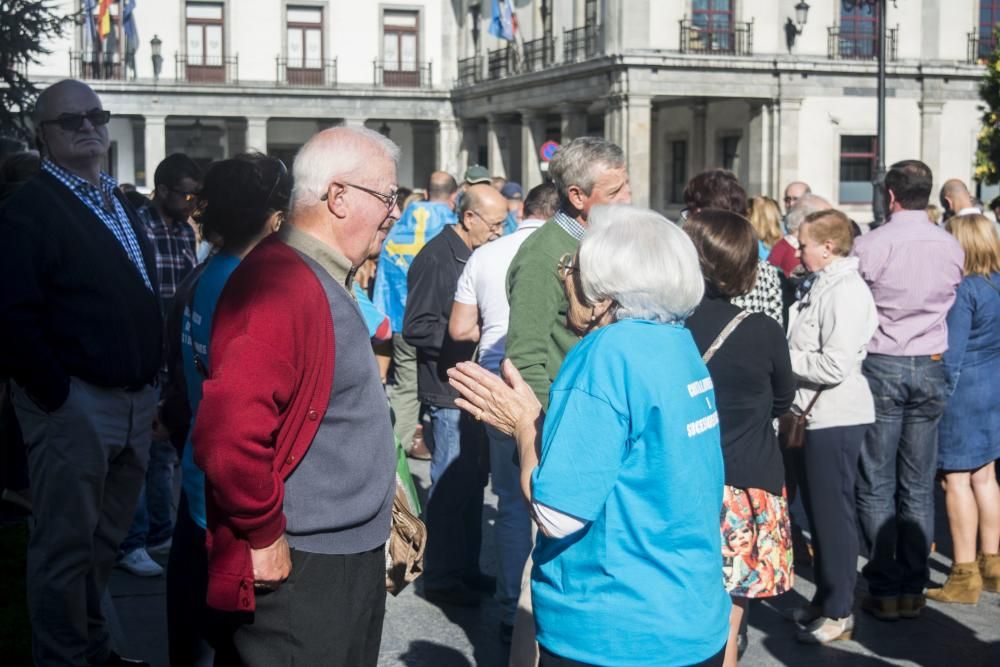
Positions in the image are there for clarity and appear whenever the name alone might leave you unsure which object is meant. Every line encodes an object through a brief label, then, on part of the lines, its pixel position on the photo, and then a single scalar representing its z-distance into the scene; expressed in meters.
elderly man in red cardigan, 2.76
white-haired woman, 2.87
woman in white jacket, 5.45
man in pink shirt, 5.99
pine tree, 13.16
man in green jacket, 4.45
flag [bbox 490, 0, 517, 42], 35.12
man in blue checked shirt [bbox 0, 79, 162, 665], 4.18
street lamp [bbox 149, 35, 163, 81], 42.34
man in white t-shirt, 5.06
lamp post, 19.57
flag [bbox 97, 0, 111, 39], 39.94
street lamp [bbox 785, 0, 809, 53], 32.59
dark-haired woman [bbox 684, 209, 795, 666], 4.29
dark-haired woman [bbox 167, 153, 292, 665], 3.43
